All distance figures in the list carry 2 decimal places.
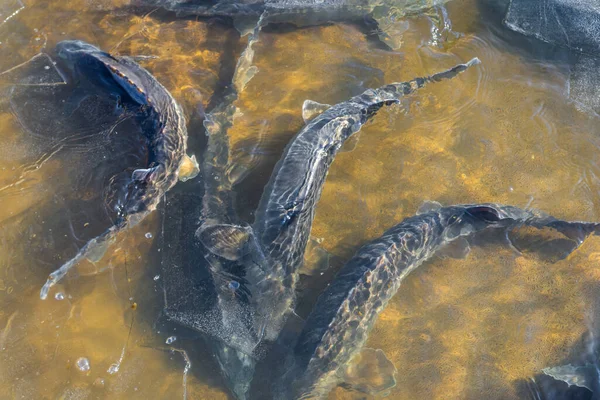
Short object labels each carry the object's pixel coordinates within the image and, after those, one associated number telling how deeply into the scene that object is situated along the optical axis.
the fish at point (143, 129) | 4.81
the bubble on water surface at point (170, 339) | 4.47
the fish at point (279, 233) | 4.38
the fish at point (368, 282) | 4.08
